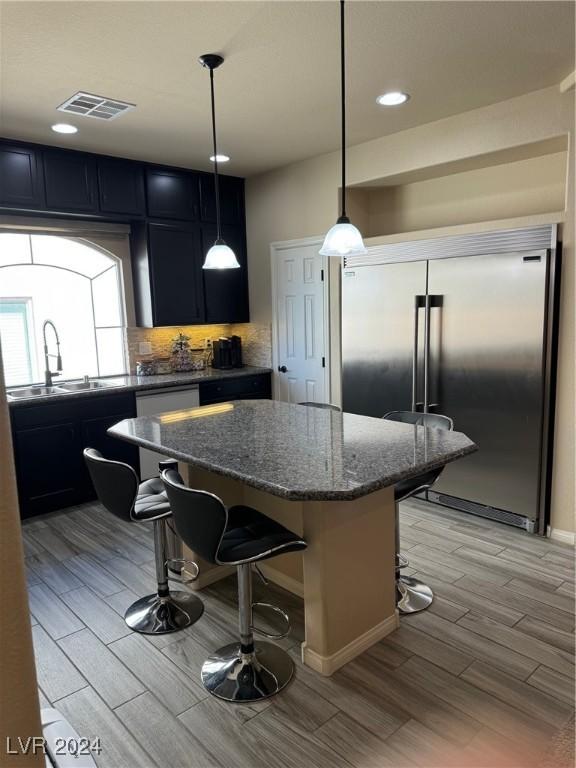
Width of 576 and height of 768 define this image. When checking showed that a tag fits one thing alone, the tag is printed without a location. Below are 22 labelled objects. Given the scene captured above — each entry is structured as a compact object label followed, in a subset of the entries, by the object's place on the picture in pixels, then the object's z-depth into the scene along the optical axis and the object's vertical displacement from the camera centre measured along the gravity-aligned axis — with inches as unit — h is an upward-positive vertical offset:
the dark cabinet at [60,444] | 152.9 -35.9
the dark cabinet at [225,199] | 199.8 +47.4
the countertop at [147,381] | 154.1 -20.0
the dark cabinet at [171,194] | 185.0 +46.3
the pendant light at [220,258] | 117.8 +14.2
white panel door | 188.5 -1.9
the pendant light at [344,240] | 93.0 +13.6
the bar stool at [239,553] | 73.1 -33.5
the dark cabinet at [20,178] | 151.4 +43.7
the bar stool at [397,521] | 98.1 -41.4
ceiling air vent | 122.7 +52.9
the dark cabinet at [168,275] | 188.5 +17.6
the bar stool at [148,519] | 88.5 -34.5
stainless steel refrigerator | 131.0 -9.5
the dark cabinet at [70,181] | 159.9 +44.9
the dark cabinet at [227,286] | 204.1 +13.8
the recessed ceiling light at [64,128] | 141.3 +53.7
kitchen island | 76.0 -22.7
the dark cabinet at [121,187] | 171.9 +45.7
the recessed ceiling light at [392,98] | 126.0 +52.8
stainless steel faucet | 174.6 -11.1
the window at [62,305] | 170.4 +7.3
